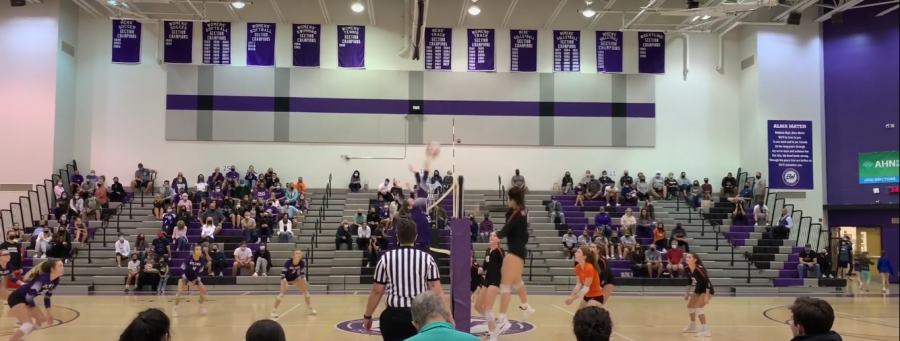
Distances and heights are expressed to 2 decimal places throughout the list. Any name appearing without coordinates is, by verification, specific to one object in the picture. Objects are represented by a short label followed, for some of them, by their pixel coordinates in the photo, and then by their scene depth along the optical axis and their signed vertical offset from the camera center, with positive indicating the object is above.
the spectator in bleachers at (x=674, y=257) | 19.31 -1.92
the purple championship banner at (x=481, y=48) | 26.56 +5.92
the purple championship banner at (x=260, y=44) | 25.81 +5.86
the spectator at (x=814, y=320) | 3.62 -0.71
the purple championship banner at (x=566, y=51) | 26.94 +5.94
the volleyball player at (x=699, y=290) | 10.78 -1.61
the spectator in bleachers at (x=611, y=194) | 25.19 -0.03
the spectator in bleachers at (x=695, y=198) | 25.66 -0.16
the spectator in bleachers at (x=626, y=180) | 26.23 +0.55
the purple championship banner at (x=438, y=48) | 26.42 +5.89
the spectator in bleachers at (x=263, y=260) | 19.59 -2.13
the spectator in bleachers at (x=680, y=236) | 20.86 -1.39
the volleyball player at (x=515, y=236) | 7.51 -0.52
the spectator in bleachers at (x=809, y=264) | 20.91 -2.24
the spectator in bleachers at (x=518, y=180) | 25.65 +0.50
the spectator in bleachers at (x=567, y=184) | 26.28 +0.37
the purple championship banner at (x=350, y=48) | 26.17 +5.81
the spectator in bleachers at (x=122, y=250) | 20.00 -1.88
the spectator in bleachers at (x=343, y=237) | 21.72 -1.54
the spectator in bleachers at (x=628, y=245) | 20.95 -1.70
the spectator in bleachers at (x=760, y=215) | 24.22 -0.77
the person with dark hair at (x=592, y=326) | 3.37 -0.70
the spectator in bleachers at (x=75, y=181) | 23.95 +0.30
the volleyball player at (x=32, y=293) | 9.05 -1.50
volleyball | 10.20 +0.70
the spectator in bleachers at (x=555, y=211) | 23.73 -0.69
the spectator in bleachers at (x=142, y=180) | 25.06 +0.38
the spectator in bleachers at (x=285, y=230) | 21.83 -1.34
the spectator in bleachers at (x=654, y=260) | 20.17 -2.09
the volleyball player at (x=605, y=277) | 10.09 -1.32
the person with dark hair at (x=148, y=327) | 3.18 -0.68
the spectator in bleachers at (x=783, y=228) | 22.89 -1.18
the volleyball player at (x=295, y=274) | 13.20 -1.70
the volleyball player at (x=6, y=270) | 10.63 -1.42
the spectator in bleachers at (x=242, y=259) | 19.61 -2.10
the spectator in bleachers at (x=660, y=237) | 21.58 -1.45
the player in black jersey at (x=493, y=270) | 9.46 -1.19
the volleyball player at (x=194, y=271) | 13.88 -1.79
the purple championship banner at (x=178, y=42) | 25.50 +5.85
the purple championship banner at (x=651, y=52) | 27.02 +5.93
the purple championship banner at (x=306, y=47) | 26.09 +5.82
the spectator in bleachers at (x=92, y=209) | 23.02 -0.71
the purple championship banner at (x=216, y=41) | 25.67 +5.93
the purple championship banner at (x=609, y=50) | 26.79 +5.94
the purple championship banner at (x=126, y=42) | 25.19 +5.73
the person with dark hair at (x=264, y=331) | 3.24 -0.71
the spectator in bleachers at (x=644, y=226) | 22.78 -1.15
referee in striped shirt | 5.00 -0.70
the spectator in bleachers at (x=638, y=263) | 20.31 -2.21
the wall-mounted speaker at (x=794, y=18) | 24.28 +6.68
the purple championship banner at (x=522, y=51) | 26.80 +5.88
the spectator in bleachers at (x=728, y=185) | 26.06 +0.37
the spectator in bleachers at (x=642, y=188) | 25.94 +0.23
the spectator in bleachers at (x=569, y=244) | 21.69 -1.73
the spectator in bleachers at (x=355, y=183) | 25.92 +0.33
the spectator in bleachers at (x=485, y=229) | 22.16 -1.27
